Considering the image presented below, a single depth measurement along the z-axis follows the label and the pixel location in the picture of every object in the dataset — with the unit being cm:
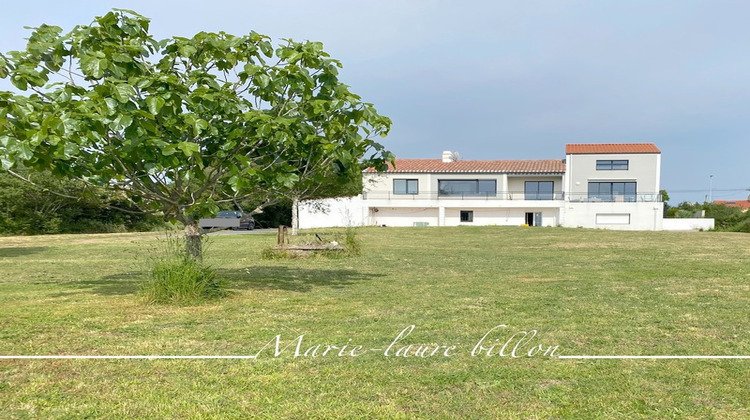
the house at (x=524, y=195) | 4947
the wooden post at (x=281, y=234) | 1817
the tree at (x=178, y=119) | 631
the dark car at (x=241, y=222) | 4747
